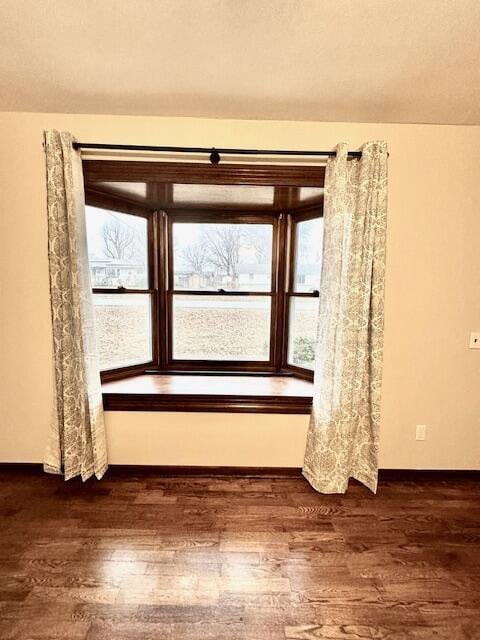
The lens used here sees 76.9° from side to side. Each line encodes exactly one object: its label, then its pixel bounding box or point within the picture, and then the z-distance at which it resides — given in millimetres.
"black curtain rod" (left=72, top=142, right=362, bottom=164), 1898
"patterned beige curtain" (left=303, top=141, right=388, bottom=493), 1880
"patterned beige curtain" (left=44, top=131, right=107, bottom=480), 1859
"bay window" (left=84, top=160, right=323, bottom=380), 2434
